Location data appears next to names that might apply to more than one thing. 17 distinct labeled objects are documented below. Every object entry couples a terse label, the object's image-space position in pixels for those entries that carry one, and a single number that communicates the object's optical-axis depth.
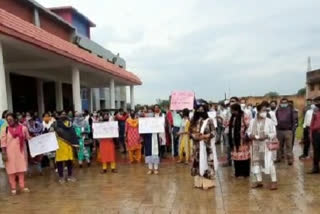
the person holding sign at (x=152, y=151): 7.22
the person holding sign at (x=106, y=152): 7.38
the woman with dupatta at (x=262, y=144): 5.47
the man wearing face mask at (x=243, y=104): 7.88
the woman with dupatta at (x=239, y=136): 6.10
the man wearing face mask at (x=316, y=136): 6.55
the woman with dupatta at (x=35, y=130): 7.28
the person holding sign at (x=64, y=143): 6.60
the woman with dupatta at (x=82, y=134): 8.18
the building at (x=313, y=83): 24.29
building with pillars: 8.42
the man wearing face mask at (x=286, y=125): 7.53
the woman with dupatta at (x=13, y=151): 5.96
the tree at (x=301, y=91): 36.99
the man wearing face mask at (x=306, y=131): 8.16
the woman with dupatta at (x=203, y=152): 5.69
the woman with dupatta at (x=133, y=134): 8.00
